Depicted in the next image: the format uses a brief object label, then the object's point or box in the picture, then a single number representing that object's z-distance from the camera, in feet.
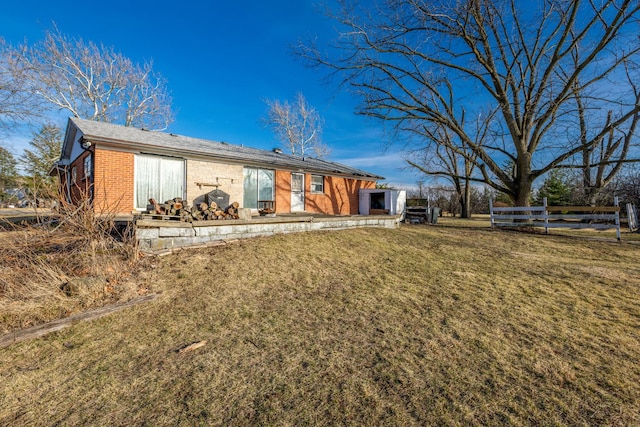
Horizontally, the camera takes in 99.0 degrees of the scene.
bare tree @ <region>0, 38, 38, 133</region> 51.93
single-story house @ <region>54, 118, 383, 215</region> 27.14
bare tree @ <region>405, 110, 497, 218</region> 44.94
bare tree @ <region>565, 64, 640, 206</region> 36.45
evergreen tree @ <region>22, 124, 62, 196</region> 77.25
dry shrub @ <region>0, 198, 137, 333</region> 10.57
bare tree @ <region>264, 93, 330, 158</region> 88.58
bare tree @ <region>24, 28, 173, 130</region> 60.95
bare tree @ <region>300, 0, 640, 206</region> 34.22
